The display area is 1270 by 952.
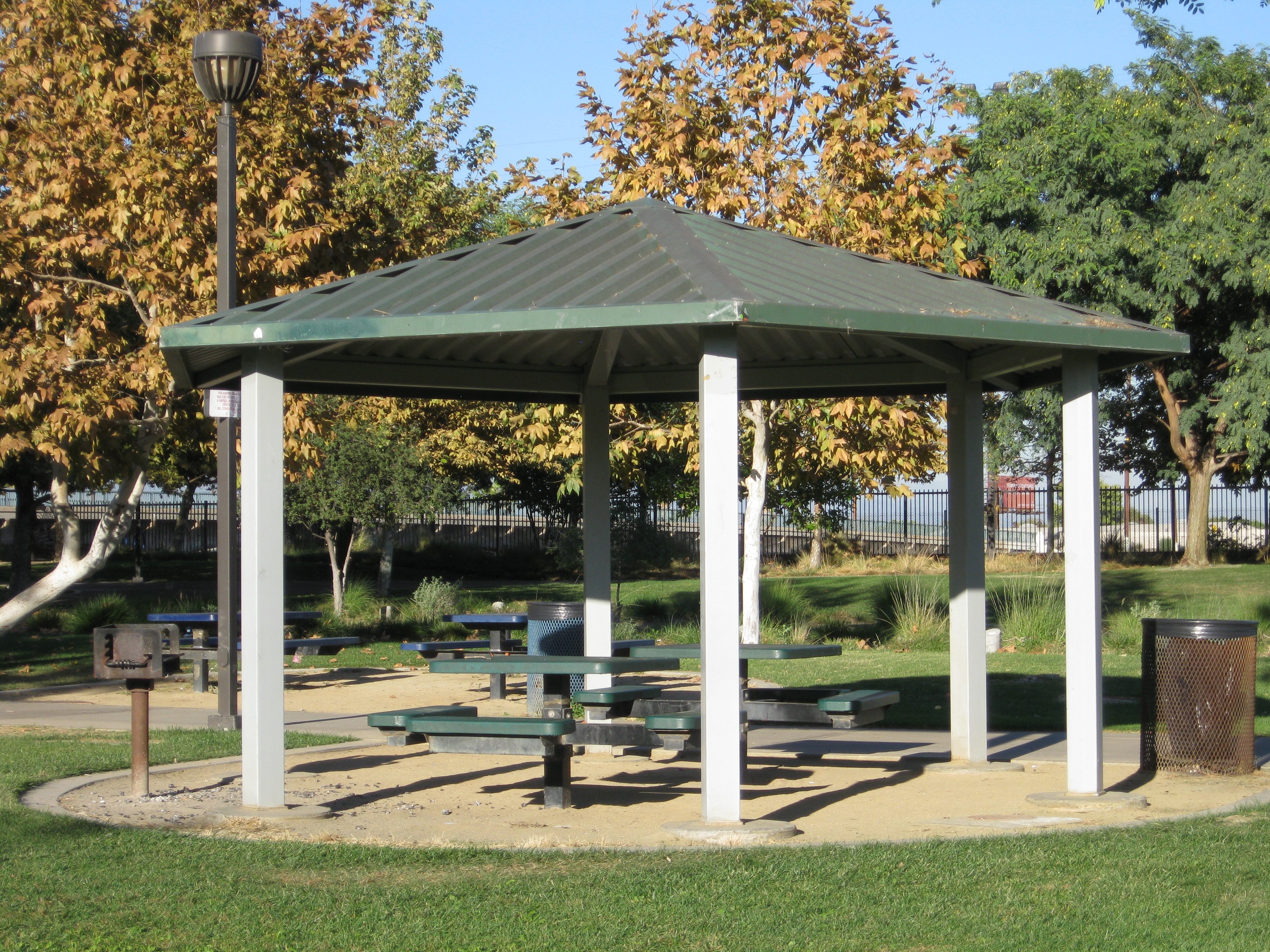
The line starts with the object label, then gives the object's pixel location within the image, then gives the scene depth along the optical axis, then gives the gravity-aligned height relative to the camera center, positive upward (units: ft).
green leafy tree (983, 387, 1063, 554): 108.99 +8.99
